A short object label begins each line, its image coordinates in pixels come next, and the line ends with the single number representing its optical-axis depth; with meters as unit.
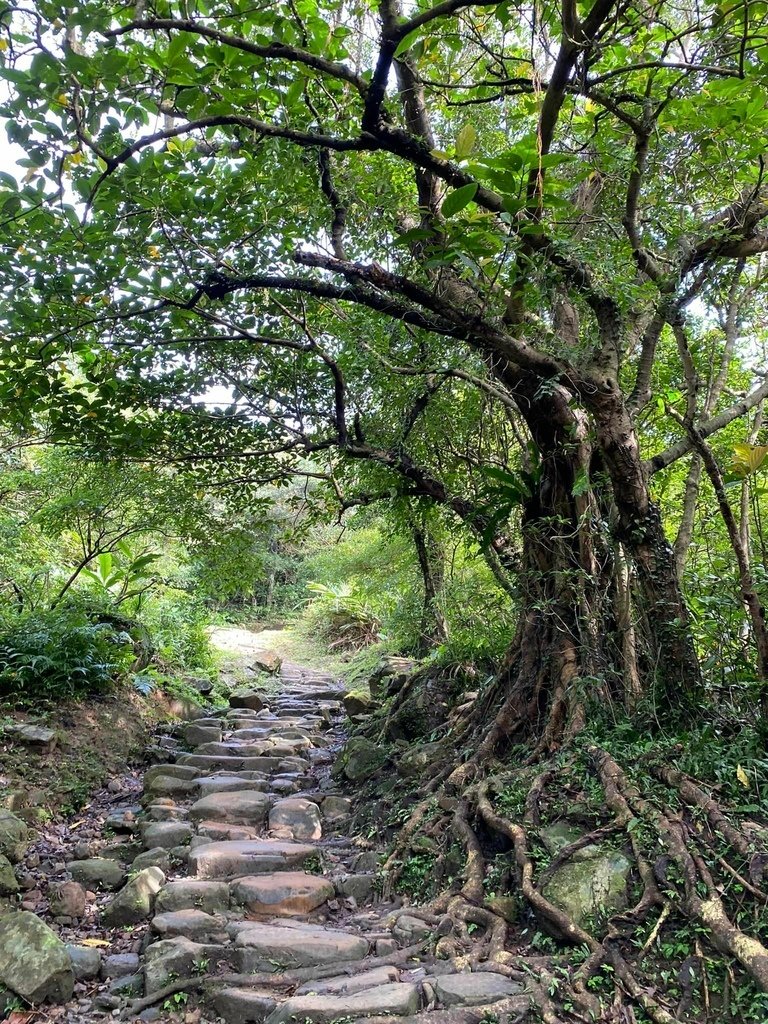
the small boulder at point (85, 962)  3.50
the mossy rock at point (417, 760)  5.54
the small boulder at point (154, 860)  4.66
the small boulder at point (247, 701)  9.89
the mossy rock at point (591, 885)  3.00
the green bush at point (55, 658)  6.49
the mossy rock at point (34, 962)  3.21
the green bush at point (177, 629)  9.94
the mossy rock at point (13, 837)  4.50
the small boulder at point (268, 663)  12.91
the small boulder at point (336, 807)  5.71
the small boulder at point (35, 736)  5.84
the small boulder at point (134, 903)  4.07
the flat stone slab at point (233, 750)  7.12
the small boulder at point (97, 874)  4.55
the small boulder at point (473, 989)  2.69
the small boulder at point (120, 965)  3.55
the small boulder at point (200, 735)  7.57
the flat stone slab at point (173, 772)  6.30
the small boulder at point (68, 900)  4.11
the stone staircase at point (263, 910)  2.89
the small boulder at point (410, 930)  3.44
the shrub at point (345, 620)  16.16
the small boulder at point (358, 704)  8.61
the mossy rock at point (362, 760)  6.19
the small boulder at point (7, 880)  4.14
